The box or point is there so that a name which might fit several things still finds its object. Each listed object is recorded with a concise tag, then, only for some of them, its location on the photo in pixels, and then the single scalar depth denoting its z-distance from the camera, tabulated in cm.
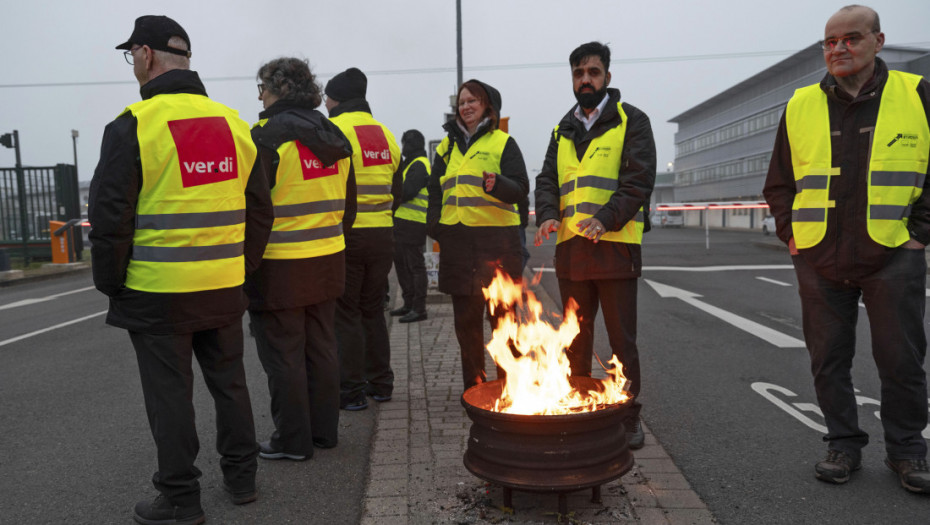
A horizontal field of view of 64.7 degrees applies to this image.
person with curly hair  393
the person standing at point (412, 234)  888
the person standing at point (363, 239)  490
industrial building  5816
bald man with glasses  345
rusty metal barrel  303
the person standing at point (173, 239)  302
